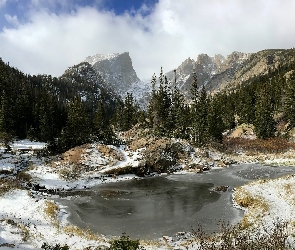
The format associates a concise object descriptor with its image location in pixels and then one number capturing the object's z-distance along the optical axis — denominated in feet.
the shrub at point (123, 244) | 47.39
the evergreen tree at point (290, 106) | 280.10
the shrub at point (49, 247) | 49.10
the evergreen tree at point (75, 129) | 216.13
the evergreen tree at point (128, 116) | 360.28
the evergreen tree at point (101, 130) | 225.15
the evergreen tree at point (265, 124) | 271.69
